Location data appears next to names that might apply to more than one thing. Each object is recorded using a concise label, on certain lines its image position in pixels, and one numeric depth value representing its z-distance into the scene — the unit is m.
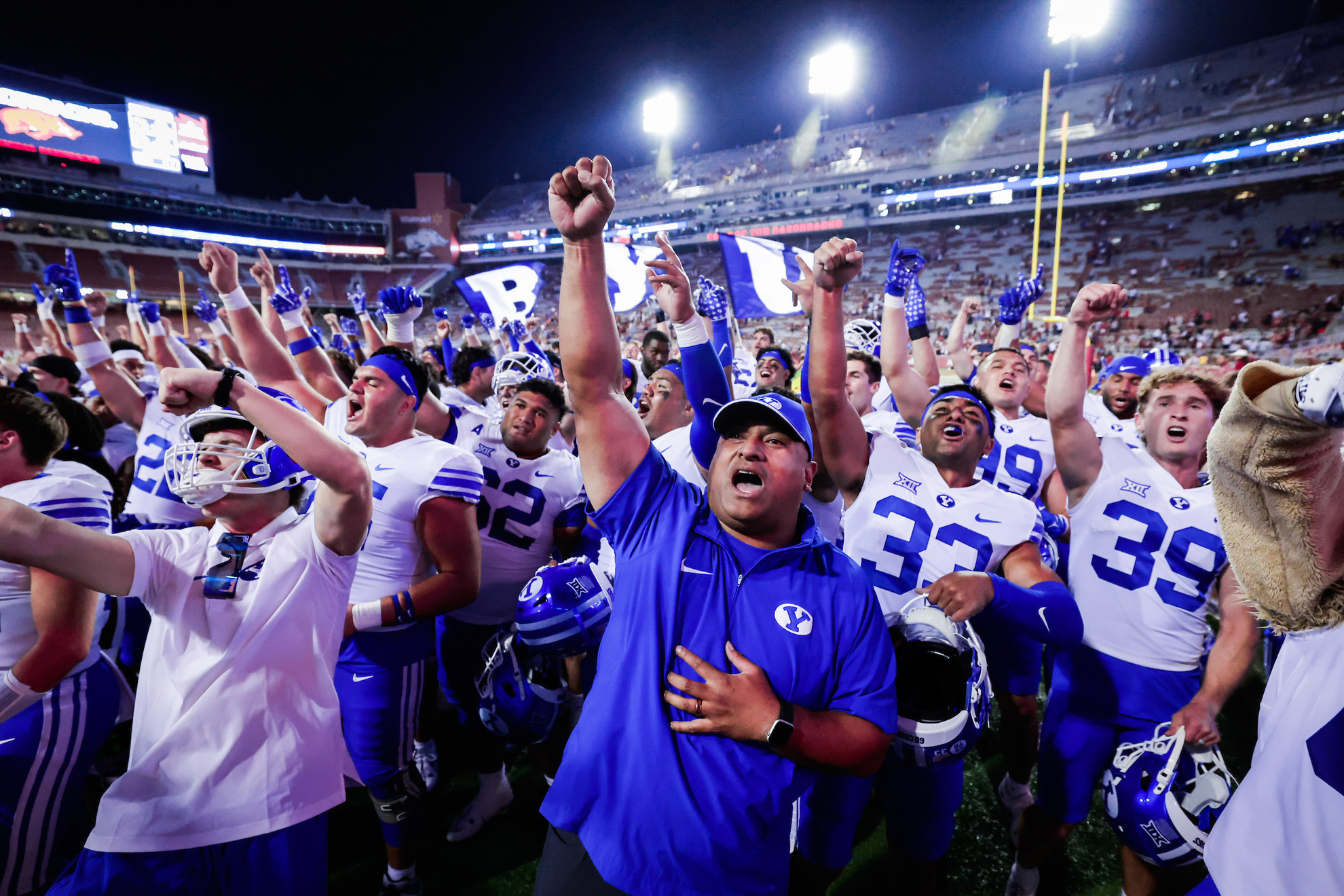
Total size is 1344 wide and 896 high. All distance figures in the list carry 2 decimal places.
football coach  1.58
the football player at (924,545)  2.49
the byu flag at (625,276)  10.85
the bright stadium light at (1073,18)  21.88
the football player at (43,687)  2.12
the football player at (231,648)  1.79
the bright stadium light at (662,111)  42.00
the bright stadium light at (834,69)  36.12
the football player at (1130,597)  2.87
